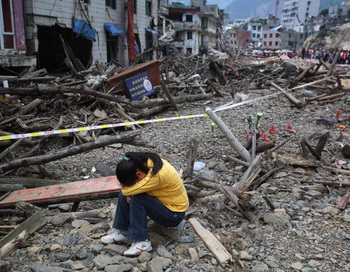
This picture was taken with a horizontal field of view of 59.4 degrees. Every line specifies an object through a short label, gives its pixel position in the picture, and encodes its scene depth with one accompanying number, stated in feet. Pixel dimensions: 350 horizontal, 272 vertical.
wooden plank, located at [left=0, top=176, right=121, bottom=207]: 13.70
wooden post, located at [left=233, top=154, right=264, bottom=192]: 15.03
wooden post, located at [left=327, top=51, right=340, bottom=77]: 46.60
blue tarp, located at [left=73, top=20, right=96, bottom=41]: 51.60
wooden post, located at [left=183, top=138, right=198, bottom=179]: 17.35
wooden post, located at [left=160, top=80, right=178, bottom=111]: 32.03
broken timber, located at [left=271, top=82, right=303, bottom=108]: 34.58
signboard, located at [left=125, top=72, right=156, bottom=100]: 33.58
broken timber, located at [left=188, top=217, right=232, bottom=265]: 10.13
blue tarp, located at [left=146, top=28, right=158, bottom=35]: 80.98
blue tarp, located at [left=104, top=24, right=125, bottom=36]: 61.52
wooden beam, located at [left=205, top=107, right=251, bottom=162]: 18.69
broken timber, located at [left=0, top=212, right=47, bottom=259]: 9.91
